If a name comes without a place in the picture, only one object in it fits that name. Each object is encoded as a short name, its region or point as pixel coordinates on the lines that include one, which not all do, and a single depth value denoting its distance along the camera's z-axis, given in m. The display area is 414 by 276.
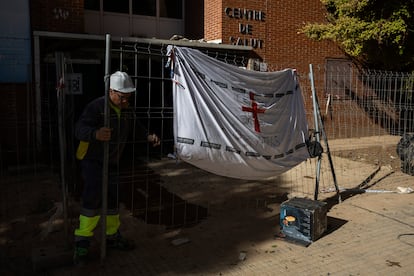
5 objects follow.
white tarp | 4.62
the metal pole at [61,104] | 4.07
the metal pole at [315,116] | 5.92
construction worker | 3.99
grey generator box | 4.73
